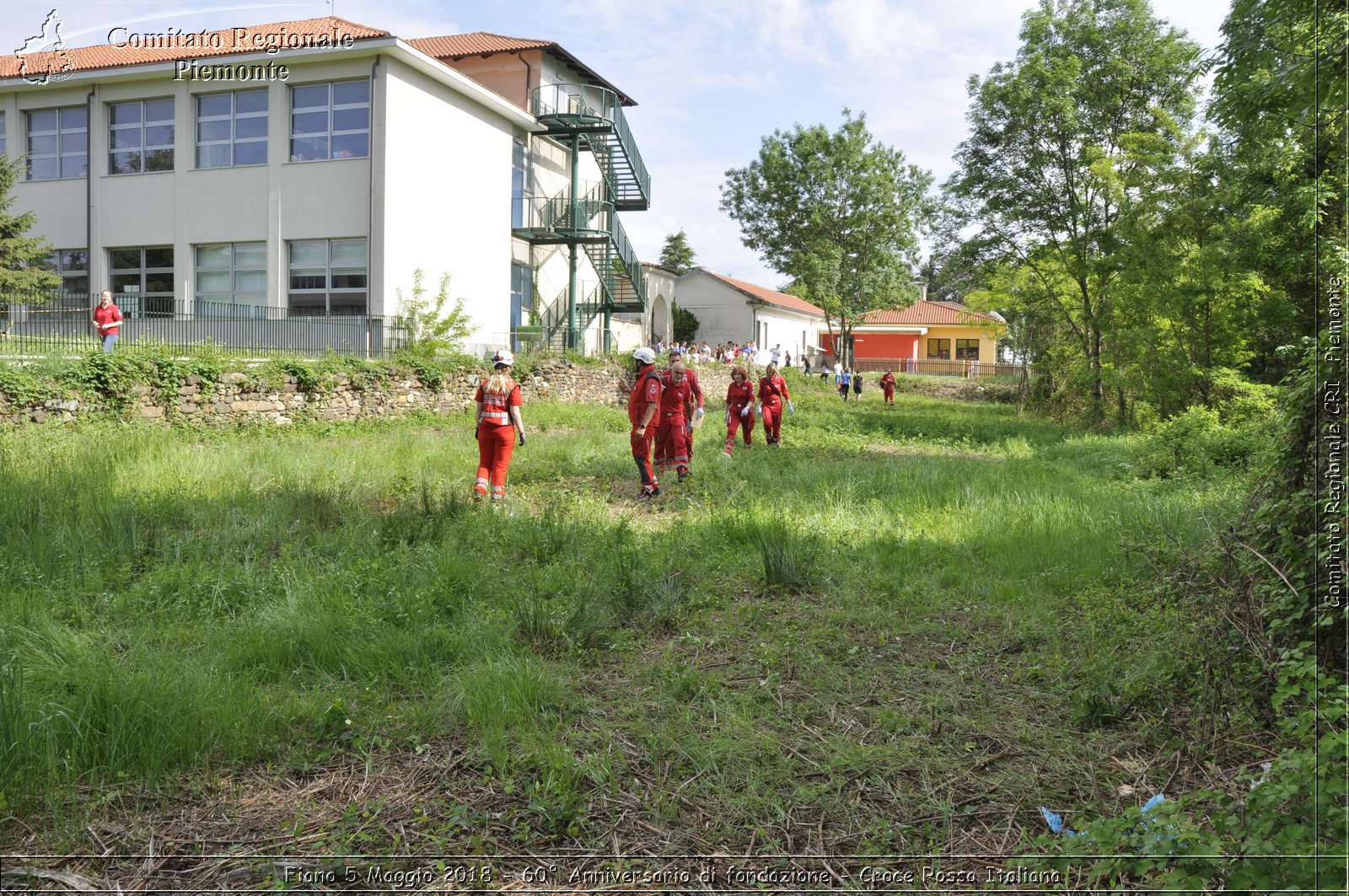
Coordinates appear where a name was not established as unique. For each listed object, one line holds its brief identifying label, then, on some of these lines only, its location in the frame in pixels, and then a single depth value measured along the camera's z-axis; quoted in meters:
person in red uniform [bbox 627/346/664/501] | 10.91
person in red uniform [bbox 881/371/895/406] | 37.84
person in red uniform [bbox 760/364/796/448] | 16.56
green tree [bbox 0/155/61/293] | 23.83
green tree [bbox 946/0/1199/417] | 25.56
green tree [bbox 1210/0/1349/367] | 5.33
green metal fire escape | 30.02
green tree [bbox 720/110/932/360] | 49.16
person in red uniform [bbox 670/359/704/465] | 12.11
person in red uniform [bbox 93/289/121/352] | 17.53
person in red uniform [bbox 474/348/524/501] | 9.75
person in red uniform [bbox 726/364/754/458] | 15.88
